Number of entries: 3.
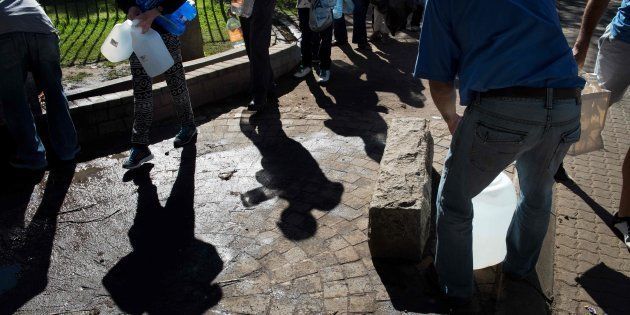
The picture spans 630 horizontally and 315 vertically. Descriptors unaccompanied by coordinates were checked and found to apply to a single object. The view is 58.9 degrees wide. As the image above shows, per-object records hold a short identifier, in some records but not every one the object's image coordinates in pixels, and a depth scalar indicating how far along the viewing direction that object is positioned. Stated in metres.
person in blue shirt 2.35
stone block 3.19
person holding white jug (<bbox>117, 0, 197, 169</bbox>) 4.26
